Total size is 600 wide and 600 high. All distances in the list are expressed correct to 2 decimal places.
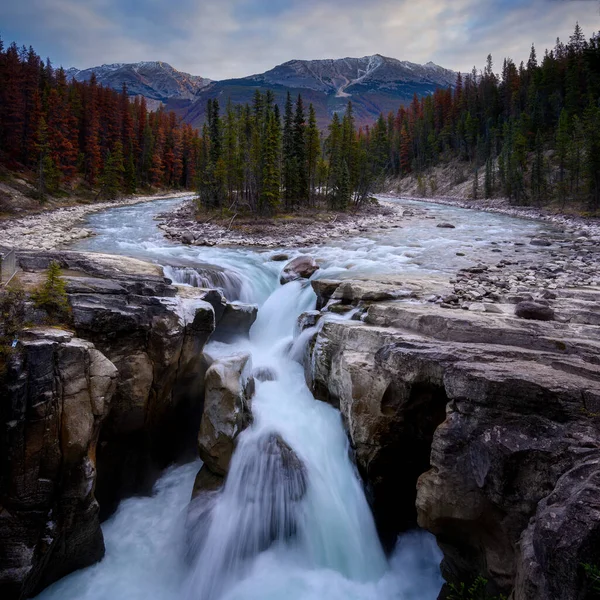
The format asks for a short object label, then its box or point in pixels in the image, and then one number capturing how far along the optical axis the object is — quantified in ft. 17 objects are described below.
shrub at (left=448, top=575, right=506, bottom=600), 17.09
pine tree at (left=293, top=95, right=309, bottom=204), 148.97
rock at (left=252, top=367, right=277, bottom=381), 35.94
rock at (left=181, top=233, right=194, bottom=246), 90.38
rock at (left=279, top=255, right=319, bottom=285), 60.34
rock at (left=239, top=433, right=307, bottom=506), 25.44
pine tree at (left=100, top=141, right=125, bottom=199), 176.86
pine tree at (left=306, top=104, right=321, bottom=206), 154.81
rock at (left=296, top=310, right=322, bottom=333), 38.45
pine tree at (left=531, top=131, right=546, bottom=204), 174.09
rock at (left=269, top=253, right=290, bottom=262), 74.94
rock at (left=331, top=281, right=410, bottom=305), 36.37
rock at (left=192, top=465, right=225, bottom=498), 26.43
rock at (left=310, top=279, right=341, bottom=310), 42.97
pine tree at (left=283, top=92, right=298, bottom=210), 144.05
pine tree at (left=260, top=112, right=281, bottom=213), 127.44
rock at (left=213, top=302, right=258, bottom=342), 43.24
